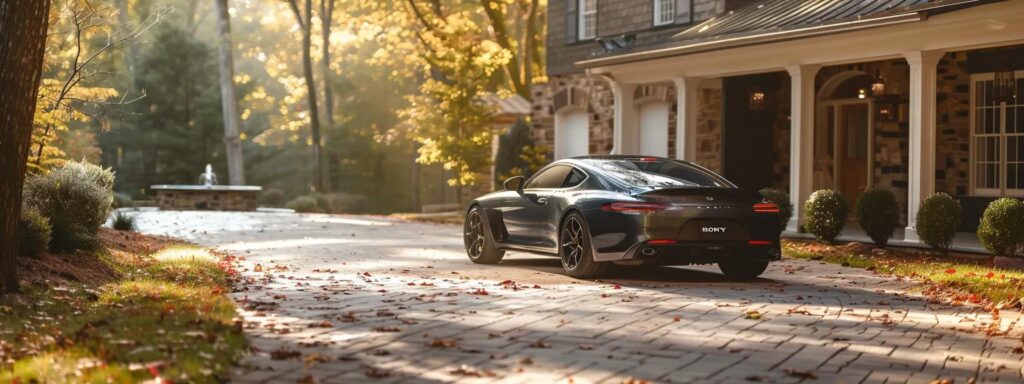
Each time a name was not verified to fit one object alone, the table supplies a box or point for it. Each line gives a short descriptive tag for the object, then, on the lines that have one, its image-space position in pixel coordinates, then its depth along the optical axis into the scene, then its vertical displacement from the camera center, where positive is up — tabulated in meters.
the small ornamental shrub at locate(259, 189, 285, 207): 49.84 -0.44
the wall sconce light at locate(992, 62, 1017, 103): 19.30 +1.53
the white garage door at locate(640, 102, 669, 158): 26.05 +1.17
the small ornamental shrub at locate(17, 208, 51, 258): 12.20 -0.47
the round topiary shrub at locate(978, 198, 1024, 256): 15.16 -0.45
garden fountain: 38.44 -0.34
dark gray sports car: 12.68 -0.31
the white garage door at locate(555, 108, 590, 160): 29.20 +1.23
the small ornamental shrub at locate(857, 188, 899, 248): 17.66 -0.36
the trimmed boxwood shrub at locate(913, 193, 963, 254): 16.47 -0.38
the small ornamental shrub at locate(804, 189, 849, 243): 18.42 -0.36
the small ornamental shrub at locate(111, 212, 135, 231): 20.36 -0.58
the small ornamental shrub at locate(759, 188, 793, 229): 19.61 -0.19
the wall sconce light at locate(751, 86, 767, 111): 23.81 +1.64
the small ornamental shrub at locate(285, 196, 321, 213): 42.16 -0.59
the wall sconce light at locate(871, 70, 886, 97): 21.39 +1.67
